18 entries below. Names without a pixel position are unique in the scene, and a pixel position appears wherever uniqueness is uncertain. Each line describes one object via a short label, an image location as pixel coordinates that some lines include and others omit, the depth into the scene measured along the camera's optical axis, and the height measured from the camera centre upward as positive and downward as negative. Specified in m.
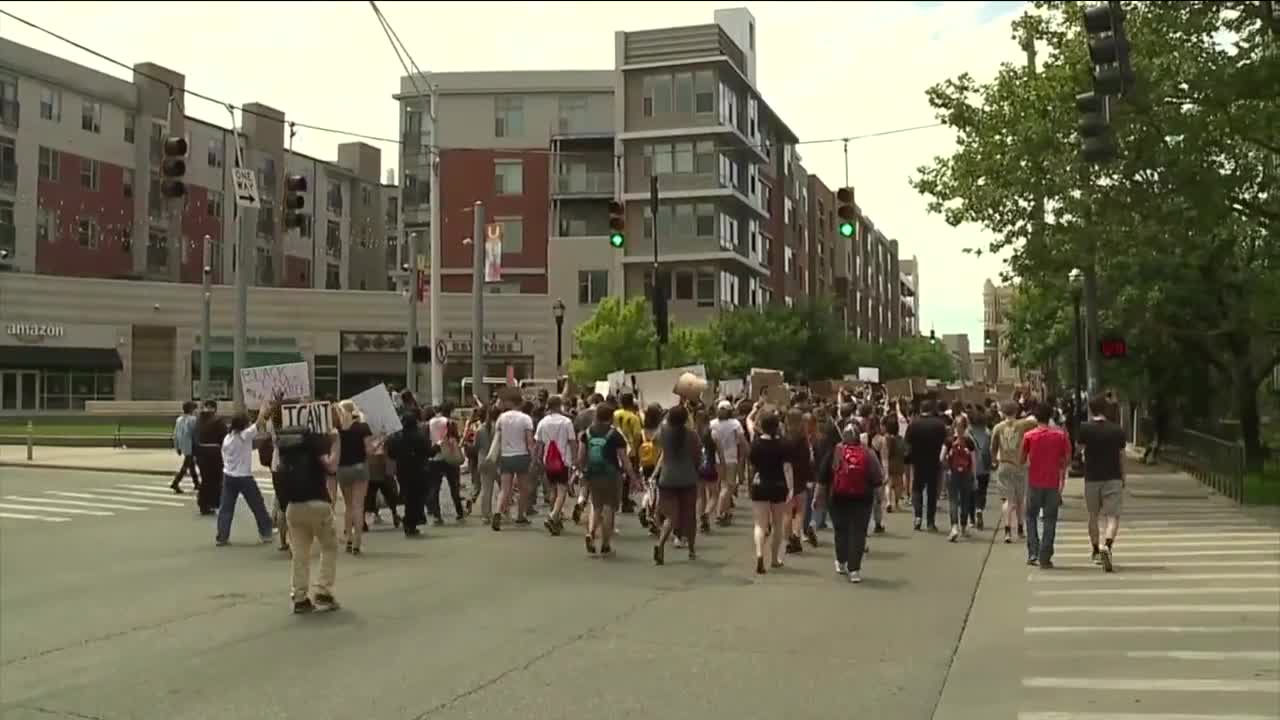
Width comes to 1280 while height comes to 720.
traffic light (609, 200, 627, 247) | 25.41 +3.58
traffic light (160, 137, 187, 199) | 17.56 +3.29
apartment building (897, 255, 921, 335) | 154.00 +13.99
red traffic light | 26.69 +1.14
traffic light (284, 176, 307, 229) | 20.45 +3.29
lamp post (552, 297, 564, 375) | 41.19 +2.94
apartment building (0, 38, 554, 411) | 57.41 +6.68
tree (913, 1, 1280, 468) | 19.17 +3.95
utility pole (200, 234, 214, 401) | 27.86 +1.36
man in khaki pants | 10.72 -0.88
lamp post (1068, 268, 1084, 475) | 29.14 +1.06
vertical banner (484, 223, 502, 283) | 52.22 +6.26
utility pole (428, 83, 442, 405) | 29.11 +2.86
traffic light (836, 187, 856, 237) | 22.25 +3.45
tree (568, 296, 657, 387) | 51.78 +2.48
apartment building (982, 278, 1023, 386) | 134.12 +8.50
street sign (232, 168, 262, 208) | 23.75 +4.04
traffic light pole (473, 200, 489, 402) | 30.67 +2.35
